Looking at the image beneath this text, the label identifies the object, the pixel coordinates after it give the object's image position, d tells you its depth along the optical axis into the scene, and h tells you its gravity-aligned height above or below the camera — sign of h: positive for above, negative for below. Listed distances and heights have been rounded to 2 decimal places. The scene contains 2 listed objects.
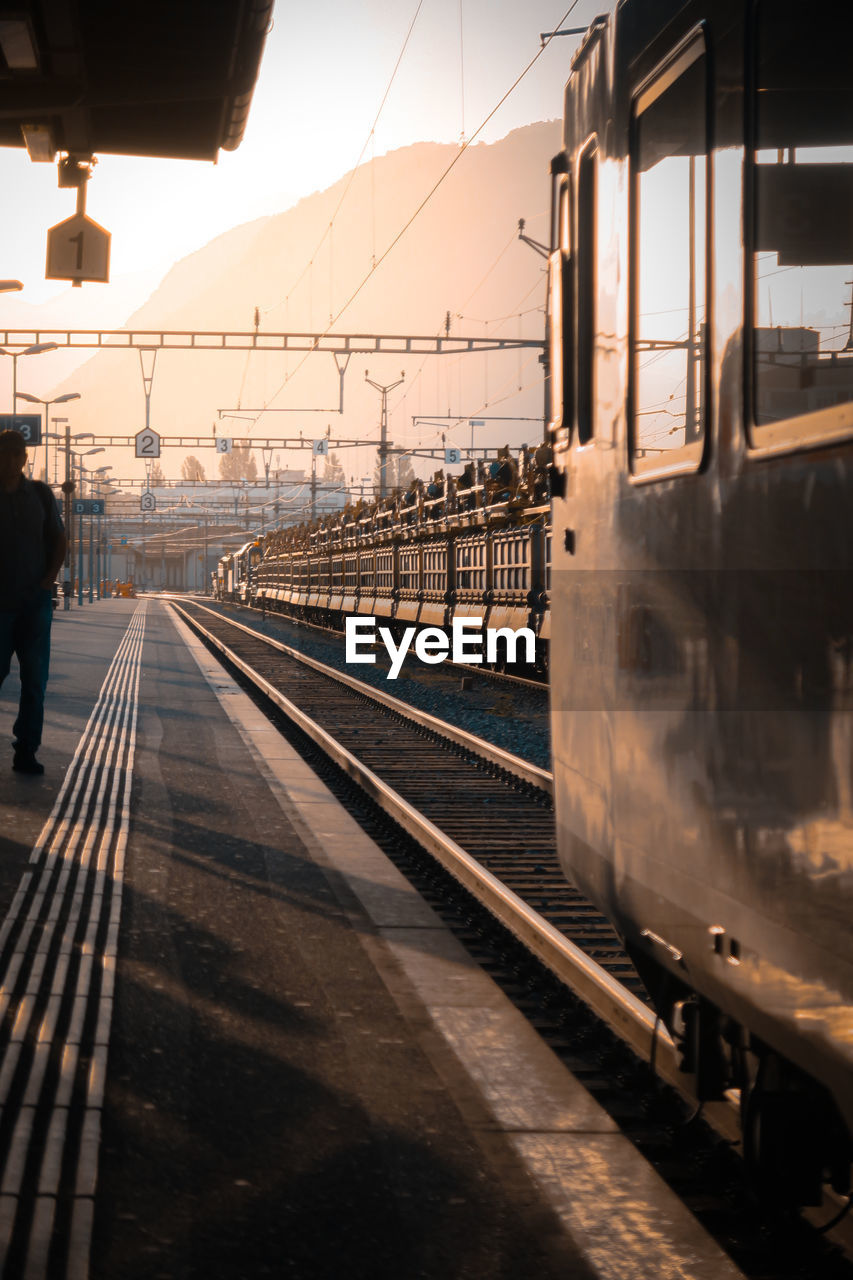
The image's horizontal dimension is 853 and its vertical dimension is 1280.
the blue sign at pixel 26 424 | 39.66 +4.43
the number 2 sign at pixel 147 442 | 49.85 +4.91
